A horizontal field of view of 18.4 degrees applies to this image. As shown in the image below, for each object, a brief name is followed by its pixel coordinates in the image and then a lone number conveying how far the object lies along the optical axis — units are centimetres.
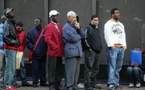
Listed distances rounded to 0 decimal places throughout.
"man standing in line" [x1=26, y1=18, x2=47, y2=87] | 1308
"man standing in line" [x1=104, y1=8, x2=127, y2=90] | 1260
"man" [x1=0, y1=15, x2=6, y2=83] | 1272
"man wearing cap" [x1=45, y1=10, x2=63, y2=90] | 1203
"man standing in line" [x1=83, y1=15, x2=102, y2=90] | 1252
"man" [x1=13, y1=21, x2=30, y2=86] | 1273
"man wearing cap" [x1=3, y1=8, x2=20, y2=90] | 1177
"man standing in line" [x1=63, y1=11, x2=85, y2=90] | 1176
